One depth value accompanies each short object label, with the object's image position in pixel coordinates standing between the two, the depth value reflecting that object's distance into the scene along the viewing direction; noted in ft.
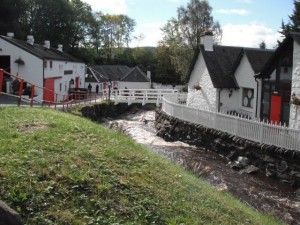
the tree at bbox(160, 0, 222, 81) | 129.24
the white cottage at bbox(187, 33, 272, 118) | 65.76
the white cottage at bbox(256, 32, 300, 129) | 50.03
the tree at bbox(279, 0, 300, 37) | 108.29
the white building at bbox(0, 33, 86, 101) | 84.97
